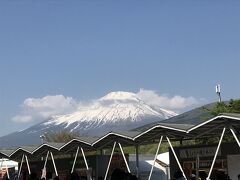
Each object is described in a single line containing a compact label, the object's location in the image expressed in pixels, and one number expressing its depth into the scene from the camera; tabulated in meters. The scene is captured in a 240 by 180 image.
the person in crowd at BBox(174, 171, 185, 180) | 15.11
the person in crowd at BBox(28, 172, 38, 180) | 14.02
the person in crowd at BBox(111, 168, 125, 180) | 10.38
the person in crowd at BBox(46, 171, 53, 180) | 15.58
